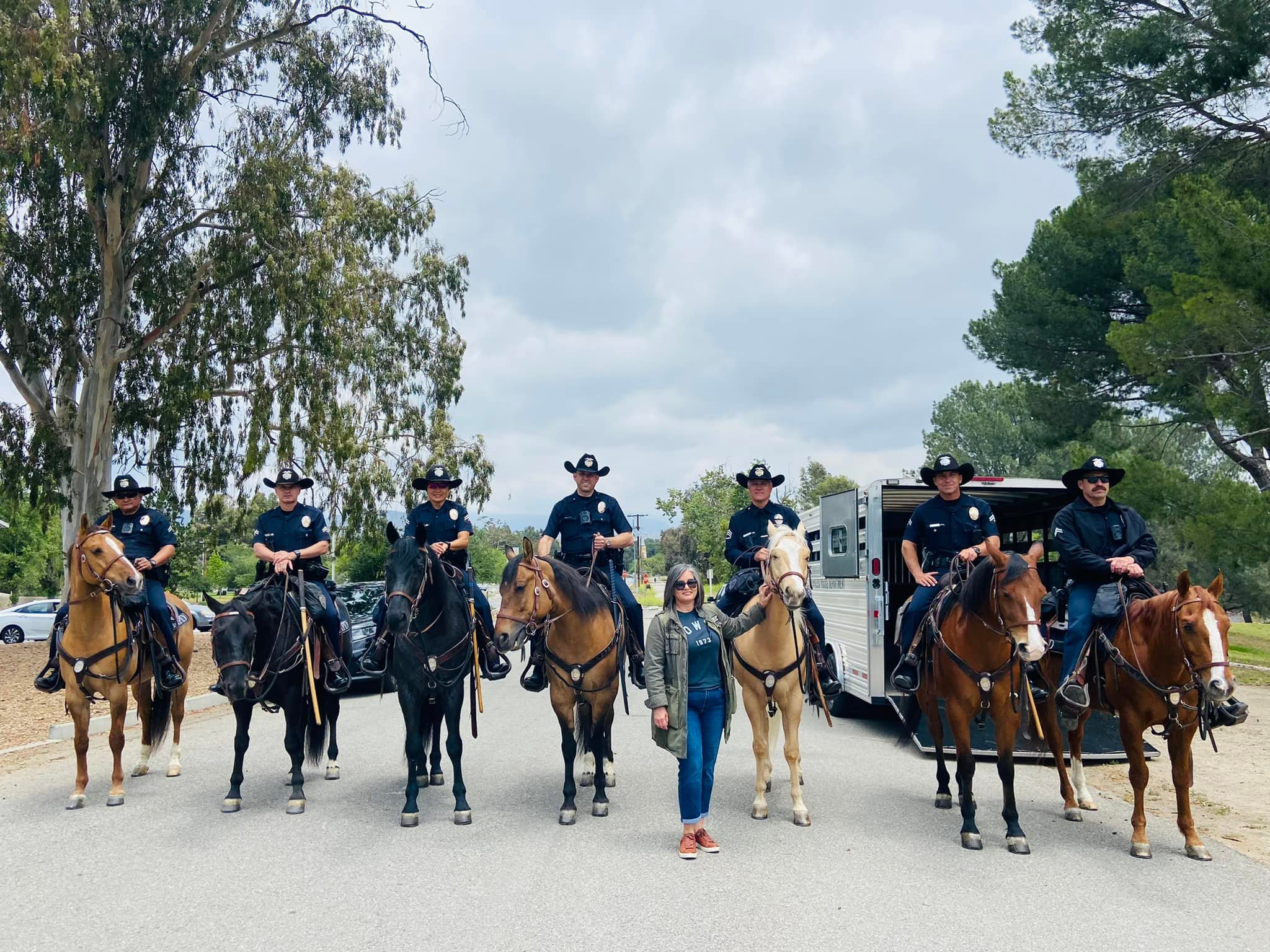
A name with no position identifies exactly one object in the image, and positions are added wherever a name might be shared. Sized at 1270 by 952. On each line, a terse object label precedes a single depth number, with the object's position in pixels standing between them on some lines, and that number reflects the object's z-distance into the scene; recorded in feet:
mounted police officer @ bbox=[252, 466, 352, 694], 26.12
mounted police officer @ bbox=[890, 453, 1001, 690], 24.64
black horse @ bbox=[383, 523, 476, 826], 22.45
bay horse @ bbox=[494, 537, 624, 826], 22.02
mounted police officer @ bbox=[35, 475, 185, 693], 26.37
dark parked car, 50.06
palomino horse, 23.17
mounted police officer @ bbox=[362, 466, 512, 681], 26.02
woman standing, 19.54
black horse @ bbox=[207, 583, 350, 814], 23.38
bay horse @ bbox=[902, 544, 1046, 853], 19.57
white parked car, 90.68
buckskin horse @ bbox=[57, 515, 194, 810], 24.07
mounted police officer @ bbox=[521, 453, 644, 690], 26.43
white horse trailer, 34.09
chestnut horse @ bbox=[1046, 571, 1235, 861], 18.89
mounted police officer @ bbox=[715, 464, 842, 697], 26.03
